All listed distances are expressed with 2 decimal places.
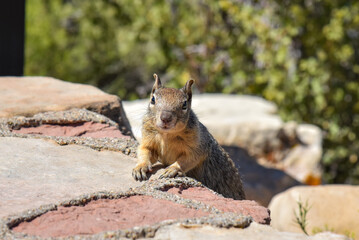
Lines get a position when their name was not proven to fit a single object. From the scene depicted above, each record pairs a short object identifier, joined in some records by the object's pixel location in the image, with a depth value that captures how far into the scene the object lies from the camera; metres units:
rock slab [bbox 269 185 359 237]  10.11
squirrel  6.98
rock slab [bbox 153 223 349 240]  4.61
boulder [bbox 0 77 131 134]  8.20
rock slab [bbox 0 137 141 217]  5.34
